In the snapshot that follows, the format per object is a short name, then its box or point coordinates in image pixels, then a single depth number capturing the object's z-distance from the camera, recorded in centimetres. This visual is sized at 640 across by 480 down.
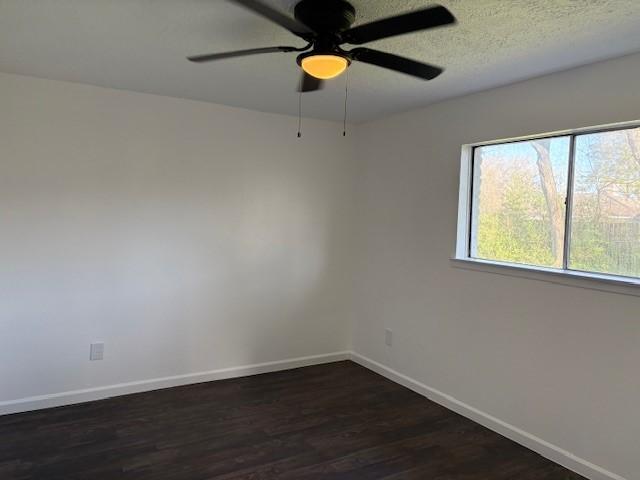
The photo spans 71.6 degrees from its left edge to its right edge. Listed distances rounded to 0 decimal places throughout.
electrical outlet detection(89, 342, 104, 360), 325
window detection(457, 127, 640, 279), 240
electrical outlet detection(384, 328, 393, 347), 389
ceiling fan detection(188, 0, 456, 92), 161
